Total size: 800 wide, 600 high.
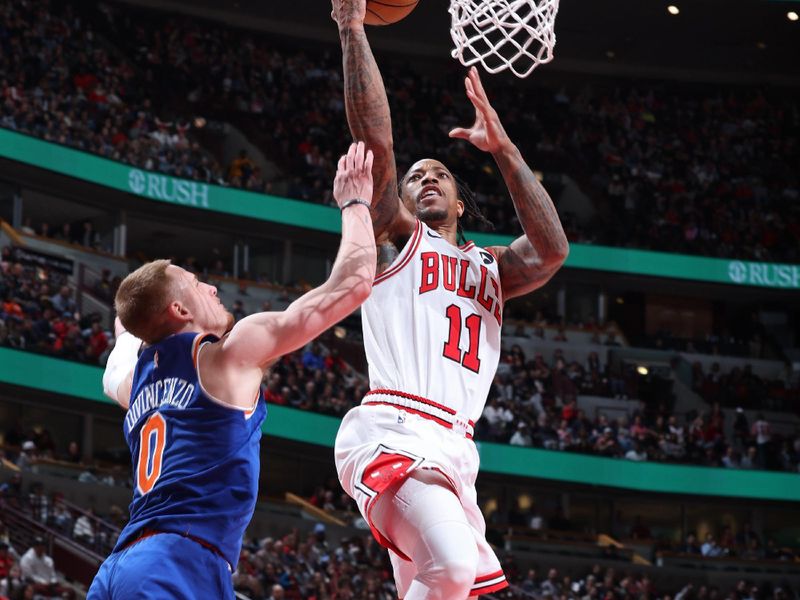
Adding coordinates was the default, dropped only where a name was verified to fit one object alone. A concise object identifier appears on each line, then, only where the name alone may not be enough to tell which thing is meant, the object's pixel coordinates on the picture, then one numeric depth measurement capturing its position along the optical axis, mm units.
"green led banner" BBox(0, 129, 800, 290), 26328
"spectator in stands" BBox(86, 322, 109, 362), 22578
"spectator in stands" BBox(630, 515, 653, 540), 28125
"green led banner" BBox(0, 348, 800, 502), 24672
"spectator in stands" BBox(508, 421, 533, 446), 26562
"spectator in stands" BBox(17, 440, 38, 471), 20473
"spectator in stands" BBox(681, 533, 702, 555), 26609
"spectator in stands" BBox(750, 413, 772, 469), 28375
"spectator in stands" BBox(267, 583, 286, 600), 16047
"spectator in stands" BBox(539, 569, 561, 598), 21719
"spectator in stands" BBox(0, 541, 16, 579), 14656
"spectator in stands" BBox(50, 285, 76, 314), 22953
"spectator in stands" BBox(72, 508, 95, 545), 17266
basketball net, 6555
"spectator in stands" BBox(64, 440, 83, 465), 22031
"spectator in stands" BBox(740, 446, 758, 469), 28141
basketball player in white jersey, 5246
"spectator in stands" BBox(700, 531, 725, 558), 26459
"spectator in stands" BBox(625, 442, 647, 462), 27344
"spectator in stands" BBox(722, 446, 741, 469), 28016
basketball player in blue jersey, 4098
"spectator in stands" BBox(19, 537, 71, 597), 15578
